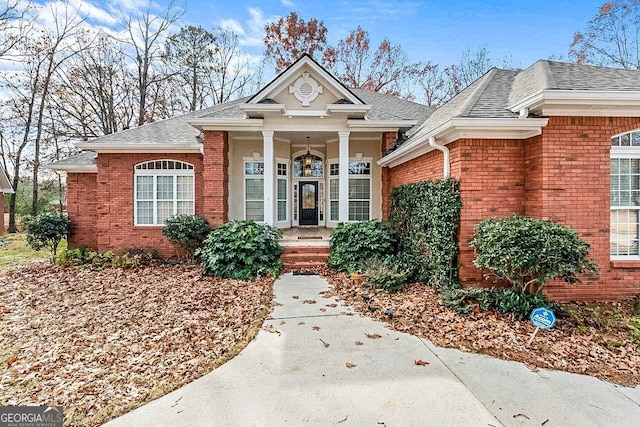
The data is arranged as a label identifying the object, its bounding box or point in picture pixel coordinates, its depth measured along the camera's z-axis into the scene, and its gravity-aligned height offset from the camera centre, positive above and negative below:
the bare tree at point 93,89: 19.44 +7.65
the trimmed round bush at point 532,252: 4.68 -0.71
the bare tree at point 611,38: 17.83 +10.04
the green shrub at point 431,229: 6.04 -0.51
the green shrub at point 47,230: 10.27 -0.76
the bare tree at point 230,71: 22.45 +10.04
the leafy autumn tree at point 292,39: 20.75 +11.44
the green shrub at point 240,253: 7.86 -1.22
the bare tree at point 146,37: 20.06 +11.19
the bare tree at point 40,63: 18.77 +8.95
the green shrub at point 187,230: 9.17 -0.69
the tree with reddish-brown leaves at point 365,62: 21.08 +9.92
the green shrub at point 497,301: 5.01 -1.60
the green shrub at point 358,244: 8.34 -1.03
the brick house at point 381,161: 5.64 +1.23
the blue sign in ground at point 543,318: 4.63 -1.69
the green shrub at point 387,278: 6.51 -1.54
